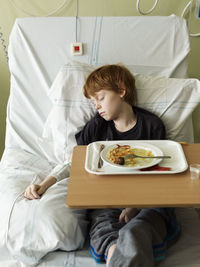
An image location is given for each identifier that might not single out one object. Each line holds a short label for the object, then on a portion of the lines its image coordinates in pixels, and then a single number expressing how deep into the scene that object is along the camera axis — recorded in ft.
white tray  3.32
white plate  3.38
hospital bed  4.84
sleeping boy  3.16
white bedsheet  3.53
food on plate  3.48
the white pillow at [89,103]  4.83
